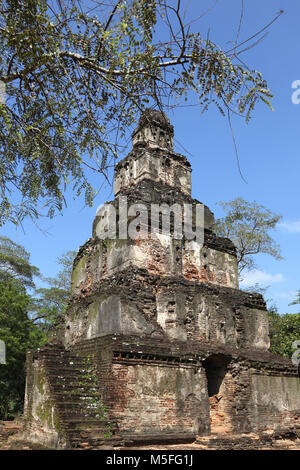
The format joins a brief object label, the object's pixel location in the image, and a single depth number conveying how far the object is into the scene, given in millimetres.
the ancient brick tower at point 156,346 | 10211
